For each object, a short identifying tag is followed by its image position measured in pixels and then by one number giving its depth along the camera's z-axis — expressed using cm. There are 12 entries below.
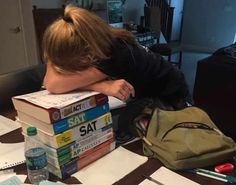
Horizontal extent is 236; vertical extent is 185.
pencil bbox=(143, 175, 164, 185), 77
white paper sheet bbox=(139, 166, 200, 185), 77
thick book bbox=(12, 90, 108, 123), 75
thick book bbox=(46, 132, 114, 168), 78
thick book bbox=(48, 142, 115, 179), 79
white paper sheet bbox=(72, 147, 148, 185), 80
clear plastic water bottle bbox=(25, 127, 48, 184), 75
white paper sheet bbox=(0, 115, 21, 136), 108
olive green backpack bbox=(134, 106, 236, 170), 80
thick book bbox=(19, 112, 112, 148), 77
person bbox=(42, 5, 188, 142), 92
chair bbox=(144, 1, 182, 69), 346
